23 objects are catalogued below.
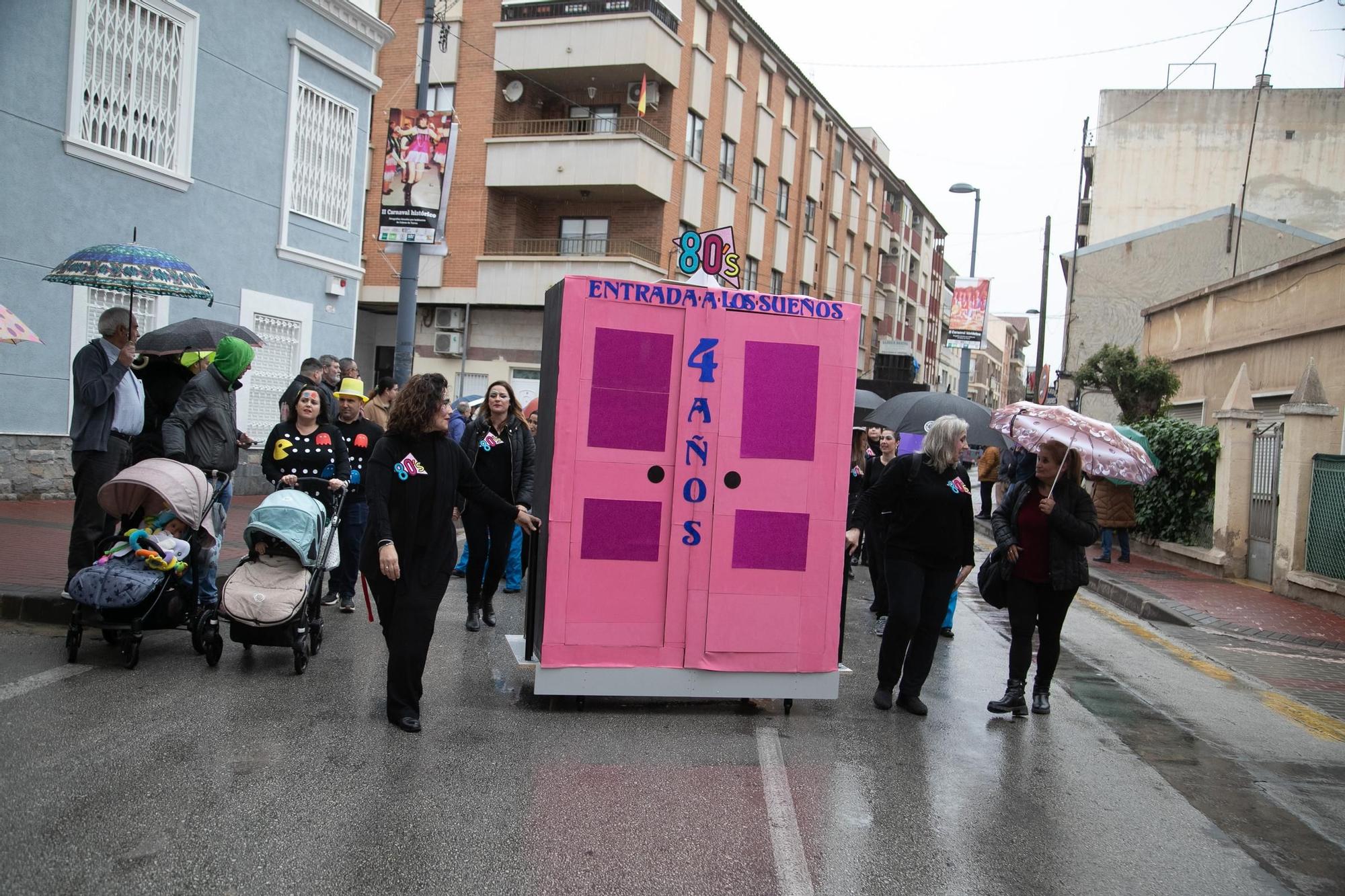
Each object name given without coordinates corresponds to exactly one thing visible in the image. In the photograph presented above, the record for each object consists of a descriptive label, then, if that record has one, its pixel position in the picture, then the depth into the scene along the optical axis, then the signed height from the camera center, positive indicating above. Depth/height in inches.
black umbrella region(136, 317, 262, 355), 308.2 +15.5
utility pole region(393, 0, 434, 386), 595.2 +60.4
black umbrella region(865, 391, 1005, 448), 471.5 +14.2
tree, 890.7 +64.5
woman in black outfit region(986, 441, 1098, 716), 272.5 -27.3
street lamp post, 1428.4 +121.5
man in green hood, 287.9 -8.2
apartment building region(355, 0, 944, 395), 1107.9 +281.9
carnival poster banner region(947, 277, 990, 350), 1274.6 +159.7
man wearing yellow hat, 342.6 -23.7
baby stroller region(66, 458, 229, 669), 248.1 -45.0
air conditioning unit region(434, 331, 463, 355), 1165.7 +72.6
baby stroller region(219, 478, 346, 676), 257.6 -44.3
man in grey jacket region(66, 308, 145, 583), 289.6 -9.3
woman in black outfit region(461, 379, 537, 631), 350.3 -13.8
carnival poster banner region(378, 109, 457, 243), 549.3 +120.6
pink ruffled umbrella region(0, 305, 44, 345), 289.8 +13.5
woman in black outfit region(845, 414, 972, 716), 270.7 -25.4
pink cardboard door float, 246.8 -15.0
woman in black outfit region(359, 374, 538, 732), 227.1 -25.6
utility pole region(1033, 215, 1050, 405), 1432.1 +173.0
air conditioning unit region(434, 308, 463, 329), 1175.6 +100.4
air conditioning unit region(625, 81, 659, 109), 1151.6 +354.0
